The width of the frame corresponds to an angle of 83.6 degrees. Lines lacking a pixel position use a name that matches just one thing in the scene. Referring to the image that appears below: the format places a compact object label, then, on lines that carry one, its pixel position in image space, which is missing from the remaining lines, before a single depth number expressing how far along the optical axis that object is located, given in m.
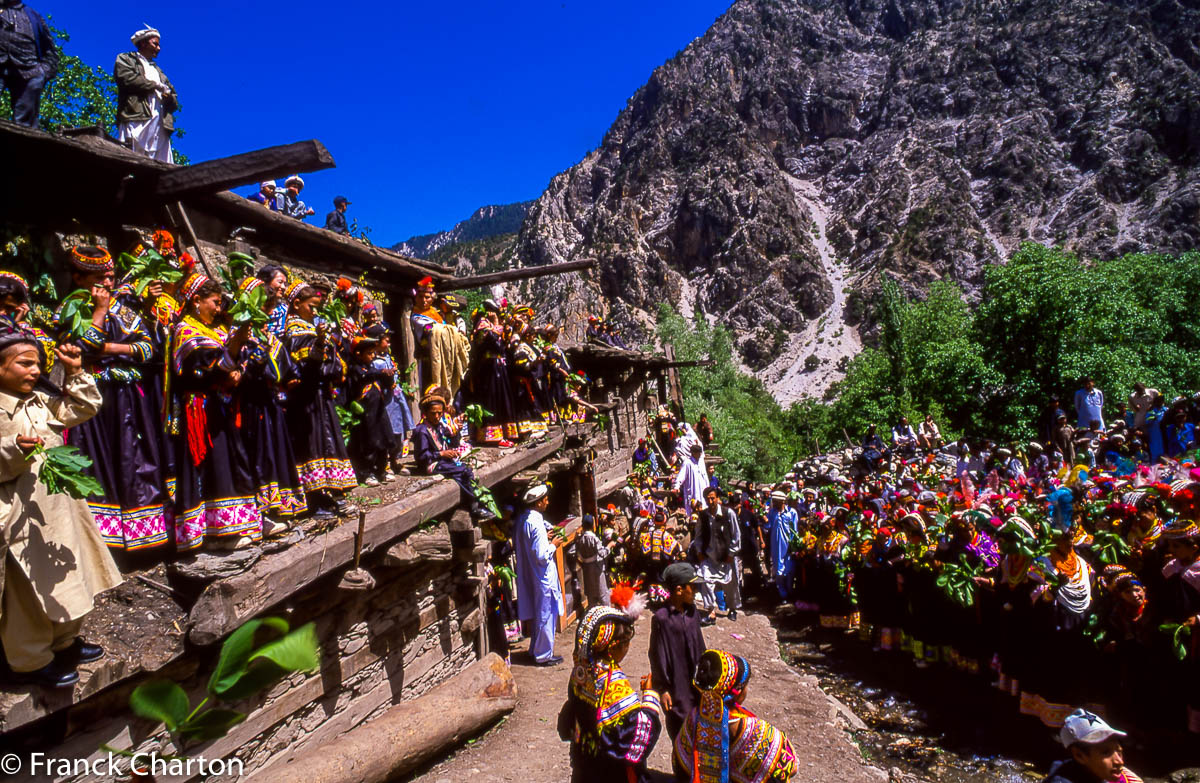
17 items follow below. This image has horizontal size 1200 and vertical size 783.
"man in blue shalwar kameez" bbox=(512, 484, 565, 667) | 8.19
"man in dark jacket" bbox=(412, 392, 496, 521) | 6.81
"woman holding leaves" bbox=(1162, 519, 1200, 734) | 5.02
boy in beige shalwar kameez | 2.87
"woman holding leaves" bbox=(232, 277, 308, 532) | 4.66
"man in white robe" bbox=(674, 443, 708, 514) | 15.66
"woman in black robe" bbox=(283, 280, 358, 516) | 5.21
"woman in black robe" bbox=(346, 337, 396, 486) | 6.27
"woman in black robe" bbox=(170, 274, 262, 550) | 4.19
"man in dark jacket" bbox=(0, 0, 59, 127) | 5.45
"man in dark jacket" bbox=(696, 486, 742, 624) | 10.55
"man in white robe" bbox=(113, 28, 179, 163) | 6.82
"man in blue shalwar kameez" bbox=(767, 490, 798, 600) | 11.83
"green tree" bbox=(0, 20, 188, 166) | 15.55
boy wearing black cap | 4.75
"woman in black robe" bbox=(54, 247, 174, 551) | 3.86
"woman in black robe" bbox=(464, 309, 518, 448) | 9.27
